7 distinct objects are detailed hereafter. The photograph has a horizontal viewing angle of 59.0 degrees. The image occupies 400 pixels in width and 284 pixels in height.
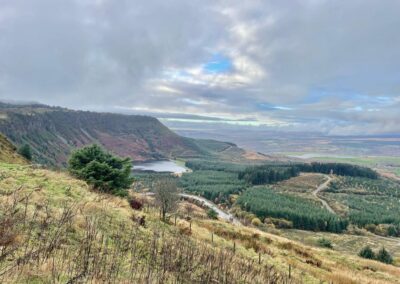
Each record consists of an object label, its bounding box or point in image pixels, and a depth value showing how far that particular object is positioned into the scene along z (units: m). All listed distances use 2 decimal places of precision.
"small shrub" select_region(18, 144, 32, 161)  53.96
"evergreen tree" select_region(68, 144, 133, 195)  25.16
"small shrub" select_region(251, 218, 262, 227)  99.72
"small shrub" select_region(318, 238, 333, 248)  63.11
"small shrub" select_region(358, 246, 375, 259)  48.06
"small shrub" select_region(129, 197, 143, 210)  20.24
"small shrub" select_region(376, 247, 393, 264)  46.33
